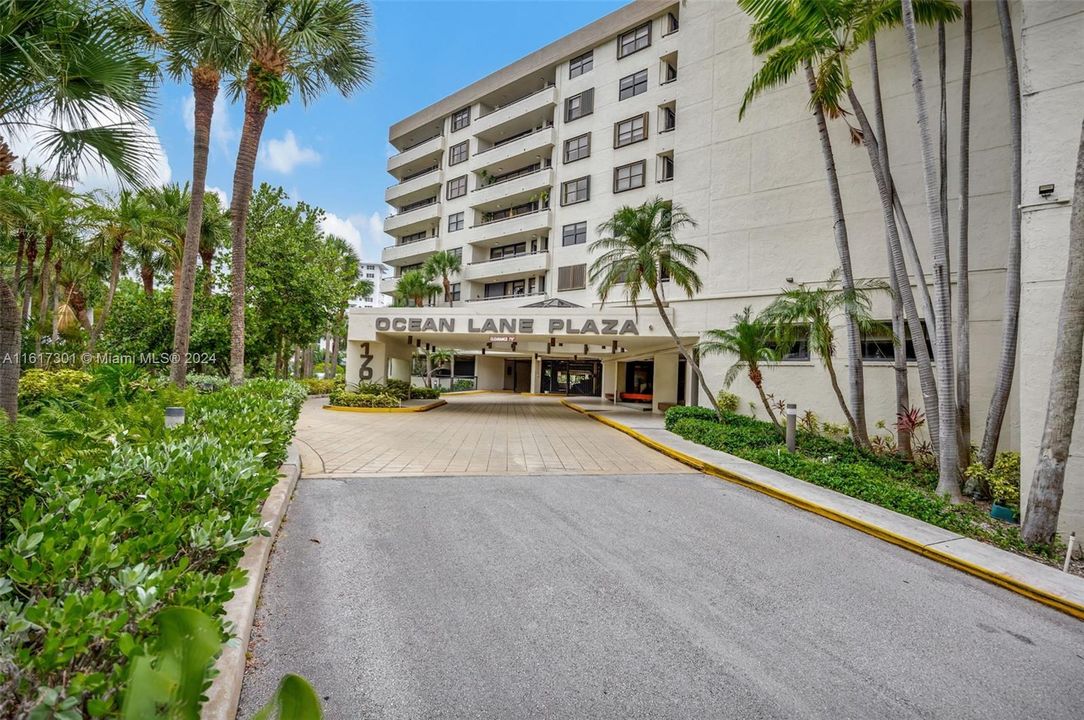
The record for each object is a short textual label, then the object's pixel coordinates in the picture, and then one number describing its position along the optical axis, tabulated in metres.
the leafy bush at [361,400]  17.55
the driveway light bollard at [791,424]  9.59
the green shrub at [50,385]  9.62
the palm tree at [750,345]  11.19
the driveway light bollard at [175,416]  5.49
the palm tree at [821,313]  10.09
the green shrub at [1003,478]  6.94
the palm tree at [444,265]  30.80
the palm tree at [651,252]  13.80
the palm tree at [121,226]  16.97
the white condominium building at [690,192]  6.75
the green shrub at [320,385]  23.22
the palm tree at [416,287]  30.69
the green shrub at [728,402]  13.96
